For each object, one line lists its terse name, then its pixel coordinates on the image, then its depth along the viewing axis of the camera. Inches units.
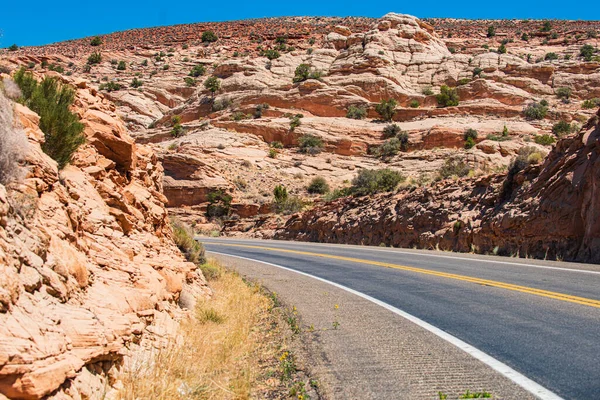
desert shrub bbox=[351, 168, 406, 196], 1040.8
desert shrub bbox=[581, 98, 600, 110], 1888.3
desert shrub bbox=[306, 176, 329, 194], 1574.3
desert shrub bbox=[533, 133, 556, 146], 1493.6
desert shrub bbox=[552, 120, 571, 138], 1593.3
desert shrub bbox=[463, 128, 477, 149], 1590.8
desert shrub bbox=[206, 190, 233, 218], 1488.7
